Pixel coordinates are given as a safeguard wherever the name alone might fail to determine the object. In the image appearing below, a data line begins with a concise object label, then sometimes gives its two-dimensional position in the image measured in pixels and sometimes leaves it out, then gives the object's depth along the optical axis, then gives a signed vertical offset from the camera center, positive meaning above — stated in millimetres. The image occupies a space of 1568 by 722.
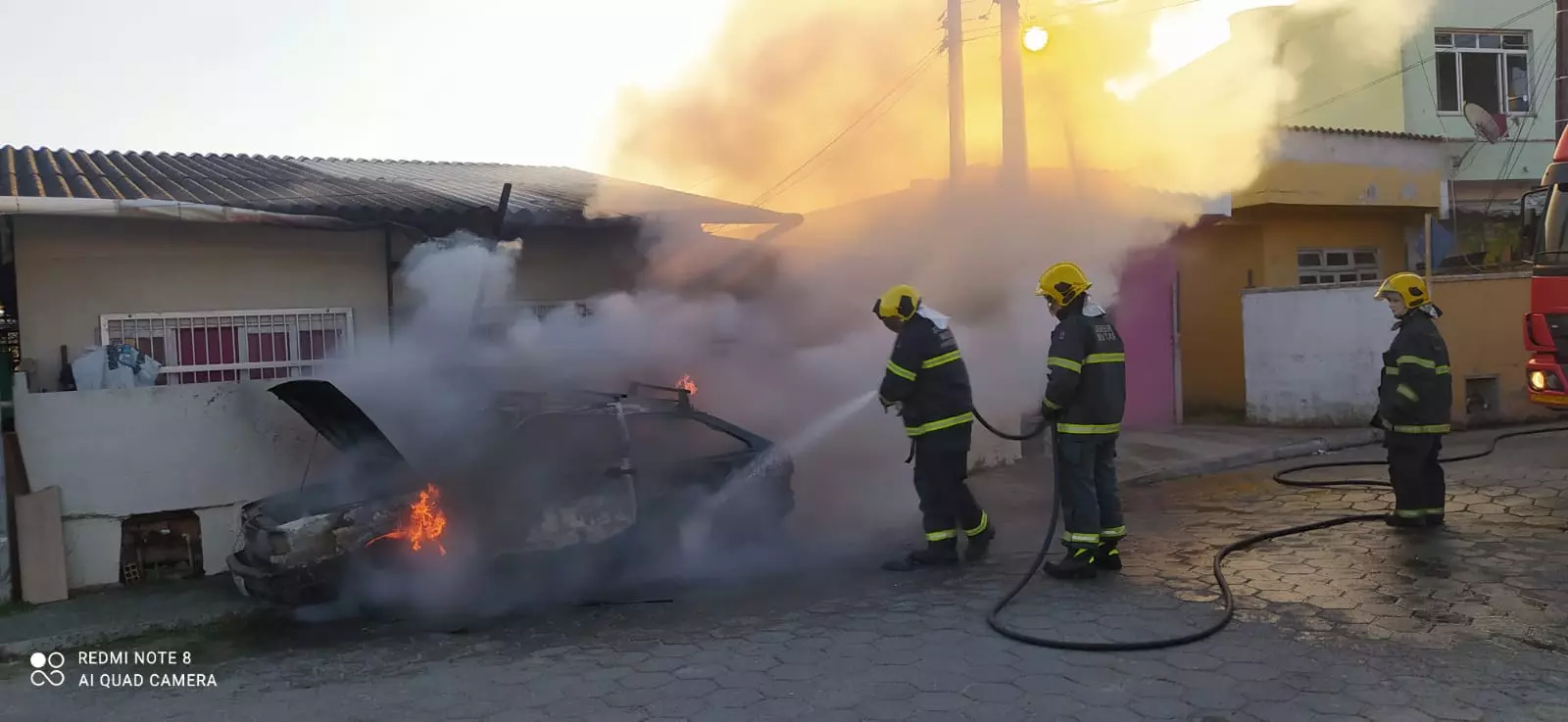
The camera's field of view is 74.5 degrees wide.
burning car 5551 -775
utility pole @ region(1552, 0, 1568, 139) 11734 +2915
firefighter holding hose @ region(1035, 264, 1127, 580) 5953 -453
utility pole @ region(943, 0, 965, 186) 10086 +2491
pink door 12641 -9
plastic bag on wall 7219 +84
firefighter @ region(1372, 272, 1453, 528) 6578 -513
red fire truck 7520 +239
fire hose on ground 4603 -1336
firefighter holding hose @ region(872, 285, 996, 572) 6301 -437
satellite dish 16312 +3231
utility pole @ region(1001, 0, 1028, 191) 9328 +2150
